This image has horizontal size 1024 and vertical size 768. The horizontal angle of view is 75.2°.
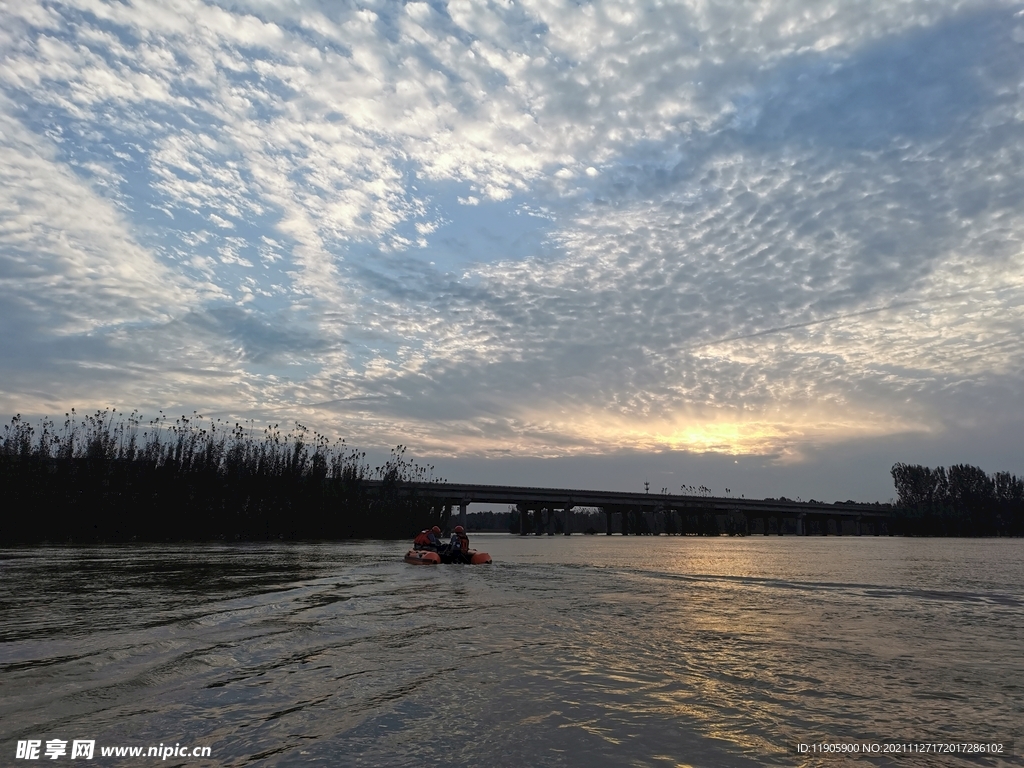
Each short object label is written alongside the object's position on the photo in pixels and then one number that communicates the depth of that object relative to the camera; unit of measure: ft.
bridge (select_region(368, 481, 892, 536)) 436.76
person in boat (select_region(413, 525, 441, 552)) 126.11
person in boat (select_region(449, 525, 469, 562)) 121.90
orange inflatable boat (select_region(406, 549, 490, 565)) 118.52
